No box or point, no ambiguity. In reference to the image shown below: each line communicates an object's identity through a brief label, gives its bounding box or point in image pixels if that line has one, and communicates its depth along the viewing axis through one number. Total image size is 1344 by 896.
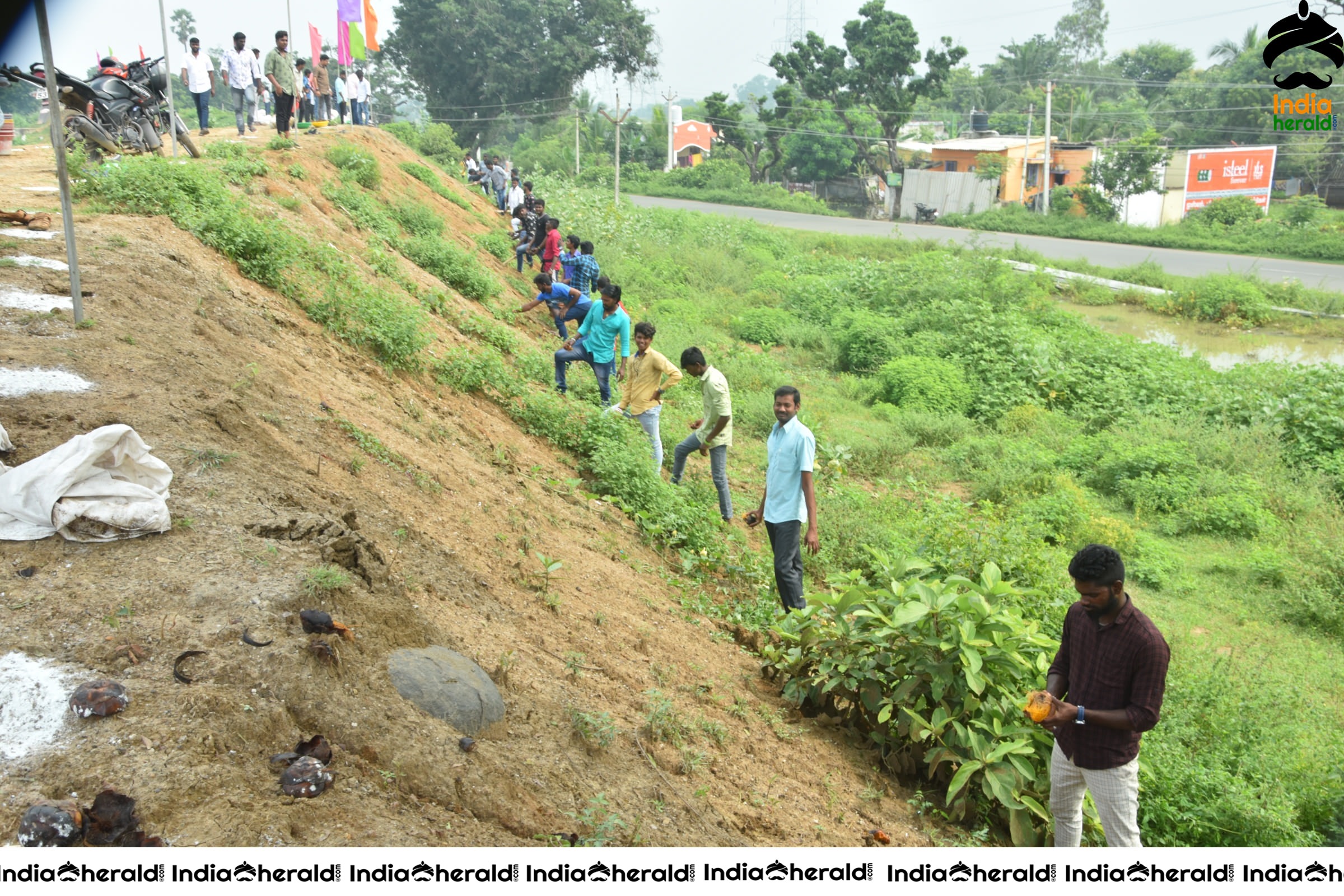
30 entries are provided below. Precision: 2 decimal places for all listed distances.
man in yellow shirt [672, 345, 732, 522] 7.61
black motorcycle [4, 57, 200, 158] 10.27
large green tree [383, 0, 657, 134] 40.00
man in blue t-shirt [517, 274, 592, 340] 10.59
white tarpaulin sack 3.83
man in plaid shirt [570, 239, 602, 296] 12.43
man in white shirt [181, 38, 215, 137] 14.07
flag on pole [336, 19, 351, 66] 17.98
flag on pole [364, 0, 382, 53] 18.27
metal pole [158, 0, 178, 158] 10.95
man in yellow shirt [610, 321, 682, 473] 8.06
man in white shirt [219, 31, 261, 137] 15.38
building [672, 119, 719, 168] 55.97
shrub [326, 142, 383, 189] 14.24
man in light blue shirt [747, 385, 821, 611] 5.80
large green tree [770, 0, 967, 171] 40.47
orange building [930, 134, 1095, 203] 38.91
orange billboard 34.69
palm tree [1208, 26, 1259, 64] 47.50
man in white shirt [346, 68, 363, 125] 19.95
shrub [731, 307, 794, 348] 16.72
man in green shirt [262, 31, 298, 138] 14.02
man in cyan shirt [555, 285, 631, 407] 9.17
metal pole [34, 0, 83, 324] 4.87
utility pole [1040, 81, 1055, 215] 35.06
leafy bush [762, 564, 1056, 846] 4.16
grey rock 3.72
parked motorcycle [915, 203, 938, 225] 39.12
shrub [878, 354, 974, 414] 12.85
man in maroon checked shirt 3.55
